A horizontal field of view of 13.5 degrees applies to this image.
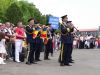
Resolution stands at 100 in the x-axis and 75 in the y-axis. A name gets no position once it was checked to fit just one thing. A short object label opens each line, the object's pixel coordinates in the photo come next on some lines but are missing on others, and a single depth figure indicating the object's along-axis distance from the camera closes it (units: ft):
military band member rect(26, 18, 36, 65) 53.98
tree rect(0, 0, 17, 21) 215.88
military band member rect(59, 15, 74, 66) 52.49
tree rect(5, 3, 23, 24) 195.60
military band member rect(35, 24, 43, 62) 56.71
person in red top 57.21
